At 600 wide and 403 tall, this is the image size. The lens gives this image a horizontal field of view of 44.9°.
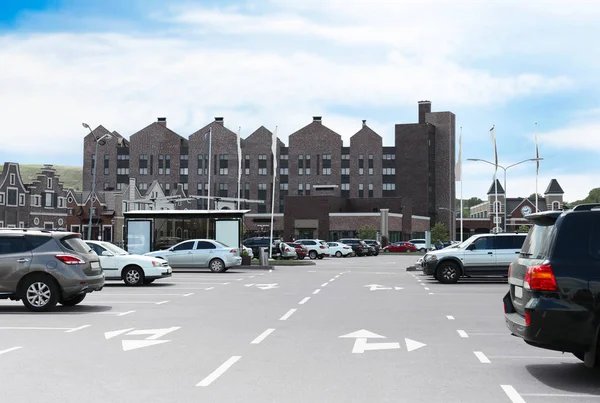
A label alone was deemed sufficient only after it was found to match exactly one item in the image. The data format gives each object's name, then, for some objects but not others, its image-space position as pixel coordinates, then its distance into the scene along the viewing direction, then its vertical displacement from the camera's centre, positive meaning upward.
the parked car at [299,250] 53.19 -1.12
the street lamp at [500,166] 57.09 +5.87
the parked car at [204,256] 33.38 -1.00
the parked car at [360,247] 67.31 -1.15
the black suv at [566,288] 7.57 -0.55
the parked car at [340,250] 65.00 -1.34
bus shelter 37.53 +0.32
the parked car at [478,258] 26.05 -0.79
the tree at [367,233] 89.88 +0.27
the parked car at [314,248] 59.53 -1.07
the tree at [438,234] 94.25 +0.22
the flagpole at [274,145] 47.22 +5.97
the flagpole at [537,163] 64.38 +6.52
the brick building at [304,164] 117.56 +11.66
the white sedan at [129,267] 24.20 -1.10
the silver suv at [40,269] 15.49 -0.76
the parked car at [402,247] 80.75 -1.30
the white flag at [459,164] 53.25 +5.31
